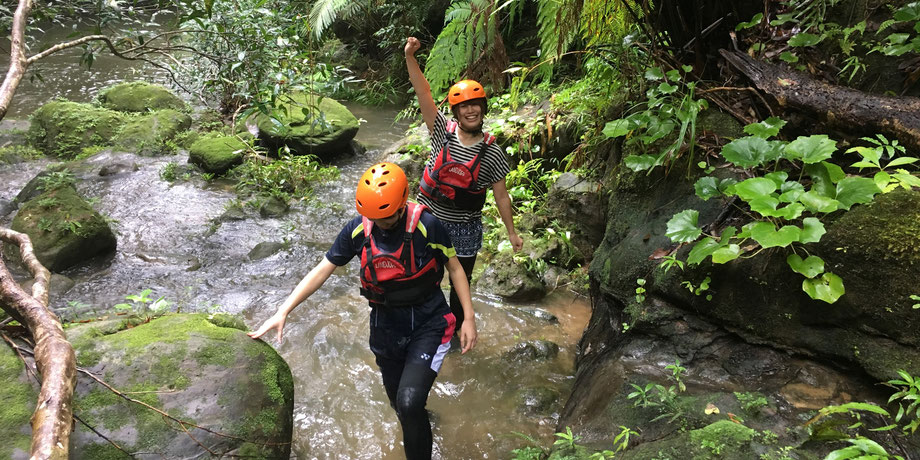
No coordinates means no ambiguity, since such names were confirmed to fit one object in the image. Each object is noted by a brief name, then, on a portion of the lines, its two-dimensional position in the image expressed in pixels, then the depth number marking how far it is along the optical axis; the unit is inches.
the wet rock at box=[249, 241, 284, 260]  233.1
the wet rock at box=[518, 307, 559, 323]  176.7
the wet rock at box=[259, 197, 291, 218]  275.1
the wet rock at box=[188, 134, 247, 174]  321.1
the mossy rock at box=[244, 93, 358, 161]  342.0
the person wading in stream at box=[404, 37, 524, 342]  130.7
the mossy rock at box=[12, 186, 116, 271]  209.5
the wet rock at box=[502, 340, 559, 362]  154.8
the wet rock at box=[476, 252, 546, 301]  187.8
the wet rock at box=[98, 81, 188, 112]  423.8
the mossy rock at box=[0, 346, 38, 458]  82.9
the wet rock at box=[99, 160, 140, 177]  319.3
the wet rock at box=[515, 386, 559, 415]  132.7
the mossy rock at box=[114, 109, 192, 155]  361.1
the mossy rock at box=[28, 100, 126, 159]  360.2
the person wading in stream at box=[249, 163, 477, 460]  96.5
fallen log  97.7
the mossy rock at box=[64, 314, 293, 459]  91.6
